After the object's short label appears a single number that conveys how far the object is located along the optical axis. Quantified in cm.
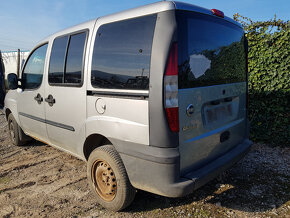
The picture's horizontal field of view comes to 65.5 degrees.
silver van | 193
